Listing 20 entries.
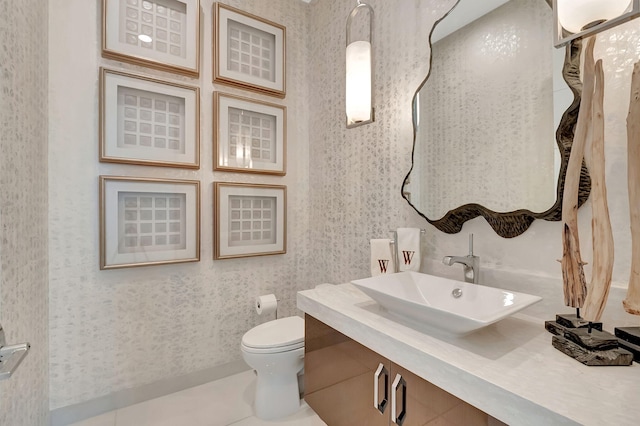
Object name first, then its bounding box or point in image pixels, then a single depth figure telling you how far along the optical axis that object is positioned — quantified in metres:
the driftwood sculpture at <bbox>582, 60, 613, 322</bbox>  0.79
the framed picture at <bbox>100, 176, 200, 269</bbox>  1.71
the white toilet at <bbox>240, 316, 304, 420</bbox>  1.62
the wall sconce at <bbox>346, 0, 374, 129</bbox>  1.64
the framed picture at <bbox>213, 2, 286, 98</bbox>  2.02
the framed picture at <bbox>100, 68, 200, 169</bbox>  1.70
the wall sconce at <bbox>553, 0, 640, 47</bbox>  0.82
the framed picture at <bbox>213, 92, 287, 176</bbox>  2.04
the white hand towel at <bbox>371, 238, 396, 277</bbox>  1.56
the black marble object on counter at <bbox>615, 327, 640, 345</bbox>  0.79
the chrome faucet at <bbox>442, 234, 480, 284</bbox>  1.22
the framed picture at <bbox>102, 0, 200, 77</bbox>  1.71
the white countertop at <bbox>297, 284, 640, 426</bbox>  0.61
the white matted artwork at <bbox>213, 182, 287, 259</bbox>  2.04
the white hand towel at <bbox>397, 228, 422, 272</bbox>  1.44
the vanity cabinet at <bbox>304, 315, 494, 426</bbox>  0.81
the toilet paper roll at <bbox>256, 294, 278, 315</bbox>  2.06
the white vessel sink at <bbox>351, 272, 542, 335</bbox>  0.86
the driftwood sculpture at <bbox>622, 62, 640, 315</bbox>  0.75
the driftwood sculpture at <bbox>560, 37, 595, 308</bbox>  0.84
